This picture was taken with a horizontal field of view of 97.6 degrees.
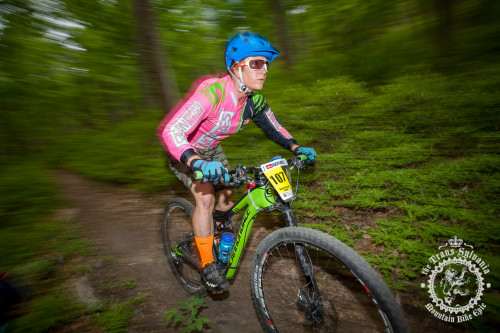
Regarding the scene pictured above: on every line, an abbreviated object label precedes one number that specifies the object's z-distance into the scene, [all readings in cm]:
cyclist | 211
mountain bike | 151
